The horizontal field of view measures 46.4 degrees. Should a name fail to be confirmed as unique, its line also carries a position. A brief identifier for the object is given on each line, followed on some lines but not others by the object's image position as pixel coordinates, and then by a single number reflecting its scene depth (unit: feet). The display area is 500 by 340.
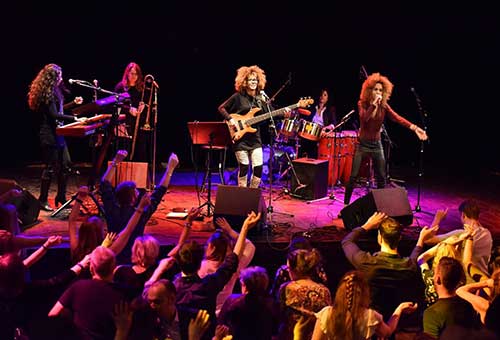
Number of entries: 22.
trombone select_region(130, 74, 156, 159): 30.37
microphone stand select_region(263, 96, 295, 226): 26.86
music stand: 25.67
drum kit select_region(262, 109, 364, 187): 36.19
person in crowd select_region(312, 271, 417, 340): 11.28
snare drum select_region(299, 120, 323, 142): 33.24
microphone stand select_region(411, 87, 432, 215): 29.73
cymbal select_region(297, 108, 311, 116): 29.81
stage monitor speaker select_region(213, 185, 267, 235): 23.18
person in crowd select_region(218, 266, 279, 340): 12.20
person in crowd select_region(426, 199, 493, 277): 17.61
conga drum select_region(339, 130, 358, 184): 37.55
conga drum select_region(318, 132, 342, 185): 37.04
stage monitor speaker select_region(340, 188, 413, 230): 23.39
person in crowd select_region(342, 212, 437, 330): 14.12
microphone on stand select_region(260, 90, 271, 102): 29.47
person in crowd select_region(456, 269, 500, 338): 12.11
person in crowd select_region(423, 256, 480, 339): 12.42
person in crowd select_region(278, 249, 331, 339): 12.62
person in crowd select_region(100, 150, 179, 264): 17.58
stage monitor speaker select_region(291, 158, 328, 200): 32.63
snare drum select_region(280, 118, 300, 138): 33.04
